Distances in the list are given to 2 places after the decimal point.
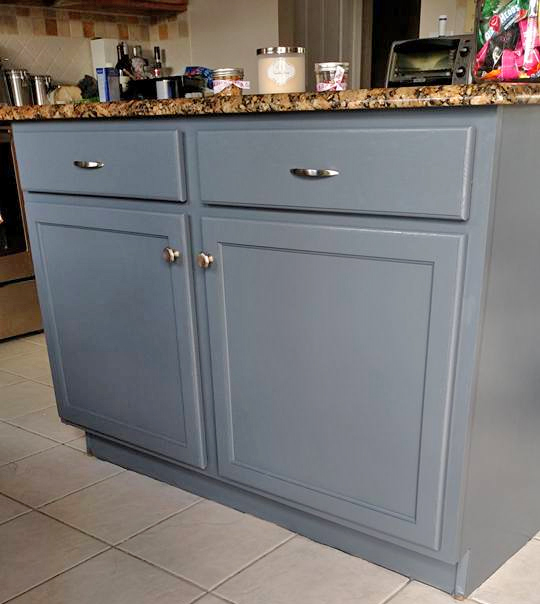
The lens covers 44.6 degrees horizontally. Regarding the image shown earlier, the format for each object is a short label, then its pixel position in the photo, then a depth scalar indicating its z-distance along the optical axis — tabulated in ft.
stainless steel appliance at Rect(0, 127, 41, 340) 9.67
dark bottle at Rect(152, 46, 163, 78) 12.71
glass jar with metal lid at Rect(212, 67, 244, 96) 4.97
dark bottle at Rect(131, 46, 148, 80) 12.29
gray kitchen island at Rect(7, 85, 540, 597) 3.80
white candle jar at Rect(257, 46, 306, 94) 5.01
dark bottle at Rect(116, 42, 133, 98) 12.09
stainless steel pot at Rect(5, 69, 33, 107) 10.69
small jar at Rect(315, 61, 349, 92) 4.65
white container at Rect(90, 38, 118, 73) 12.07
